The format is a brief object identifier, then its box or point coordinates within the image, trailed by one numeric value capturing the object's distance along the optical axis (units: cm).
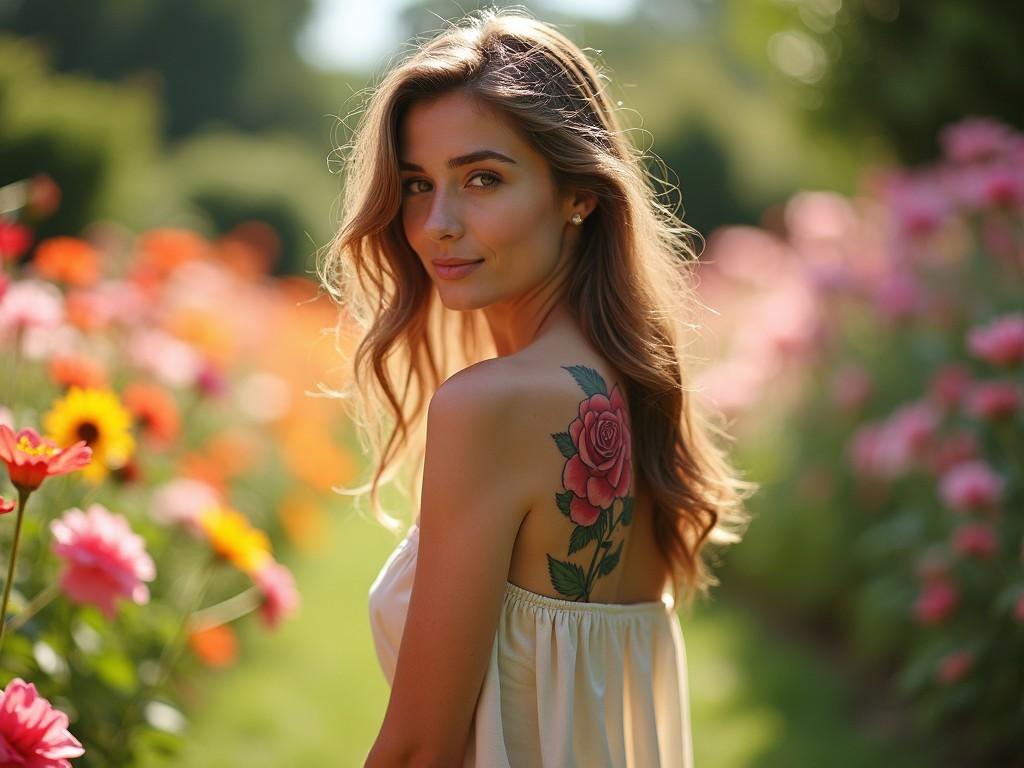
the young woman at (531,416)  151
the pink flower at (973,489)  300
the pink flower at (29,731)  131
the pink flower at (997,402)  291
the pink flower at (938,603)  322
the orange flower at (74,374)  247
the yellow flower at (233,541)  231
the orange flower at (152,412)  290
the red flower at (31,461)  143
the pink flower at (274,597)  244
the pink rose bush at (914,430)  318
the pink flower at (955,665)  306
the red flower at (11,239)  259
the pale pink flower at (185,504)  261
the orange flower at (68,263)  325
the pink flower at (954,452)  342
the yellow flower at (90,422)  210
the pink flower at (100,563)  178
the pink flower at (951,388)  347
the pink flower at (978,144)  417
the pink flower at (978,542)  301
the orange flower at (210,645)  262
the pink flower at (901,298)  426
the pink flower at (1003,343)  281
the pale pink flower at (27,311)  241
